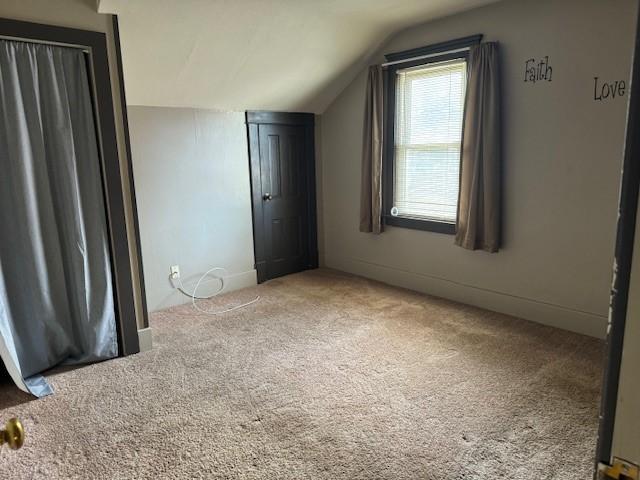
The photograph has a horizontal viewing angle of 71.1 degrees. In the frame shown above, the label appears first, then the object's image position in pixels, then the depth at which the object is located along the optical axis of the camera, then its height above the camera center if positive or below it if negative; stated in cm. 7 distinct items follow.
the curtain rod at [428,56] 342 +83
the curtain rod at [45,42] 232 +69
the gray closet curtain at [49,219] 241 -27
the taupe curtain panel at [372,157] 402 +4
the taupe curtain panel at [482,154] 324 +3
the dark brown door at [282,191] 428 -27
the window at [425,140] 360 +17
